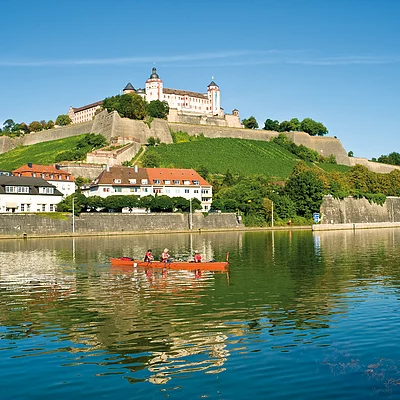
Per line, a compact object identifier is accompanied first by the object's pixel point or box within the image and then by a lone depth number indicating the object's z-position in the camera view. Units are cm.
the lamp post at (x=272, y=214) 7788
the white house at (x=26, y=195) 6619
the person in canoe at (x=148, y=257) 3166
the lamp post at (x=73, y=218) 6311
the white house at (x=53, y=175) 7644
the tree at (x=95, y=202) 6862
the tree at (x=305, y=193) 8362
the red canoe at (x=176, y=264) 3005
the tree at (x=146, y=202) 7250
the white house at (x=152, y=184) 7619
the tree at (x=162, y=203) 7275
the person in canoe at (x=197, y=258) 3053
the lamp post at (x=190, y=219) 7350
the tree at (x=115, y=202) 7031
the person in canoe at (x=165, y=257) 3102
